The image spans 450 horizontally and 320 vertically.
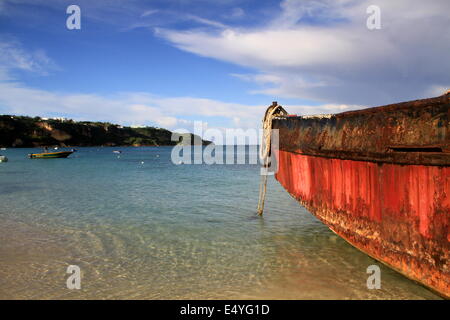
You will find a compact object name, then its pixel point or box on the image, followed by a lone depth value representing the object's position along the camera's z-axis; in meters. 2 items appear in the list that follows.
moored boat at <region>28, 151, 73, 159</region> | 47.44
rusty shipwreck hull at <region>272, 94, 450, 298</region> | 2.91
